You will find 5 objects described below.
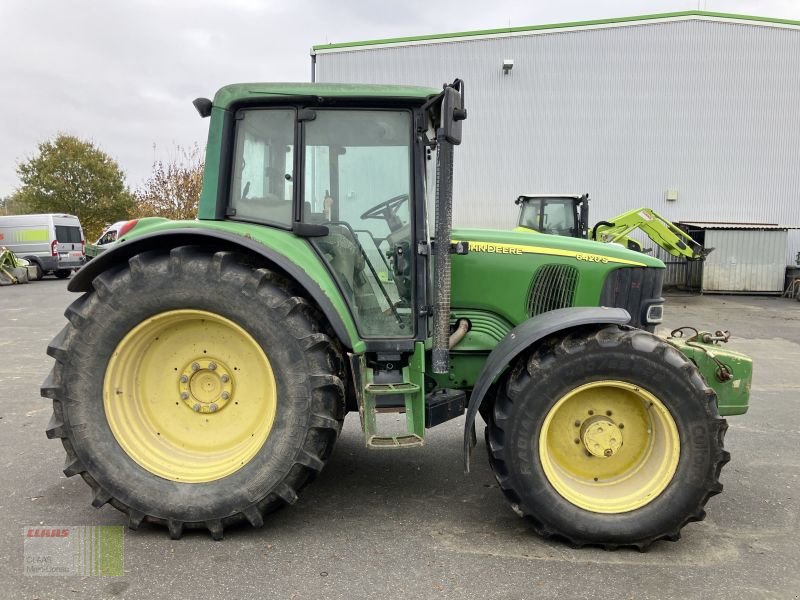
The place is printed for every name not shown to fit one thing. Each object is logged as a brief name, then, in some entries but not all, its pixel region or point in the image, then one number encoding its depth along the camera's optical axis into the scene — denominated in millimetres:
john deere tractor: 2811
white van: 19484
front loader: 13489
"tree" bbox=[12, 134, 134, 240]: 29172
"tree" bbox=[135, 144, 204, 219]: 27484
